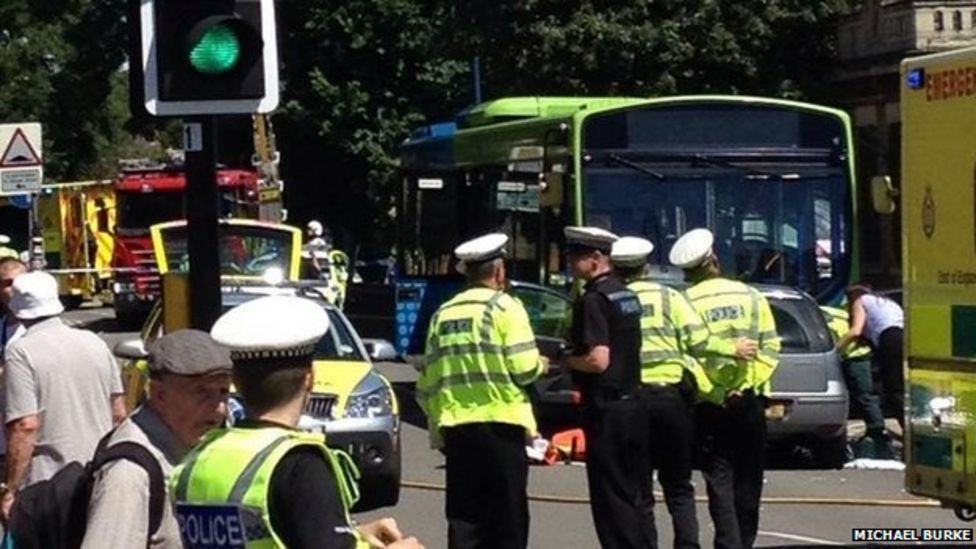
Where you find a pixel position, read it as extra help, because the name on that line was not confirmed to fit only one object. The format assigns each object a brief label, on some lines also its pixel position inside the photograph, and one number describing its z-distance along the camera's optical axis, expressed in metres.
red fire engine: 41.72
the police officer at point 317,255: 33.09
